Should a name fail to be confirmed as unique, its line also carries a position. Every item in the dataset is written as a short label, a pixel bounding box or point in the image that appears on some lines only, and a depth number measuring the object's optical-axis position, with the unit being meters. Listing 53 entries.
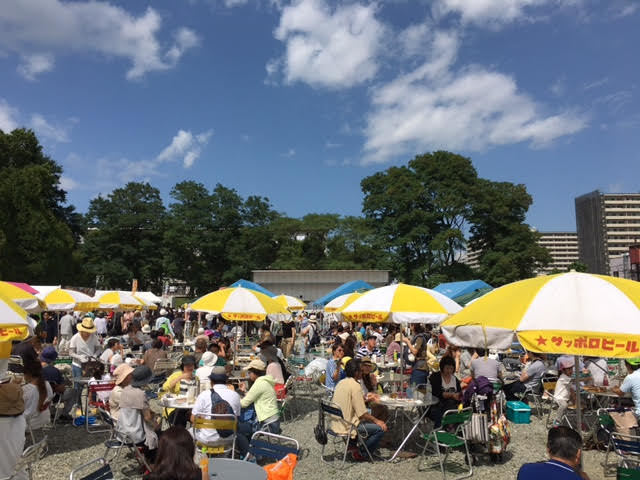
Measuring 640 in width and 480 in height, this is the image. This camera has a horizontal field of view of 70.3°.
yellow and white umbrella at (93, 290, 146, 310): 16.17
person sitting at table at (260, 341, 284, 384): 8.01
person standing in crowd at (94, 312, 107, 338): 17.83
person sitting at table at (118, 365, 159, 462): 5.36
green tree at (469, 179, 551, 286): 33.91
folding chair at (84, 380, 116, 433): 7.04
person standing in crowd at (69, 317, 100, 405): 9.51
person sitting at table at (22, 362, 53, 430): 5.96
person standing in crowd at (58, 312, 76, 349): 15.97
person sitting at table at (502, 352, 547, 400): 9.35
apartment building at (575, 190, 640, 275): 111.31
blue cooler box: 8.76
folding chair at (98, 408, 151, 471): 5.21
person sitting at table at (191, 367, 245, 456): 5.35
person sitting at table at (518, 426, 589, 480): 3.03
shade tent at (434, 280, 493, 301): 17.97
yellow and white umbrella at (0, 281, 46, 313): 7.17
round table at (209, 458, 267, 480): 3.59
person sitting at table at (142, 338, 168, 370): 9.52
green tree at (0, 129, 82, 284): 27.89
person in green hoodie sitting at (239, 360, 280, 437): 6.19
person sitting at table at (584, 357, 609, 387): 8.86
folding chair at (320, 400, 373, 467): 5.92
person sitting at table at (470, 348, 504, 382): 8.59
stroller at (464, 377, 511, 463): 6.17
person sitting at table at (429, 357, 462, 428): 6.78
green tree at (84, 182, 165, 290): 44.75
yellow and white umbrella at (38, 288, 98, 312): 13.11
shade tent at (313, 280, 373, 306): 21.04
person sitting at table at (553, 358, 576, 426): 7.97
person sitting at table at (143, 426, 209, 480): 3.04
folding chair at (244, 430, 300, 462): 4.35
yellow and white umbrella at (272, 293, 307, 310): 19.38
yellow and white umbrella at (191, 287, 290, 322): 9.20
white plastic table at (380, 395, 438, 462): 6.35
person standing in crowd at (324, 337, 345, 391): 8.68
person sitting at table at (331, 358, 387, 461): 6.05
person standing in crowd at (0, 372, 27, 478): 4.52
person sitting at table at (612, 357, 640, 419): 6.15
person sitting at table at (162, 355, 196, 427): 7.09
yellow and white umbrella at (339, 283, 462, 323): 7.59
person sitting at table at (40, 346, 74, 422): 7.63
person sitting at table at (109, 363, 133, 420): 5.95
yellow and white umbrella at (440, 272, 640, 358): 3.67
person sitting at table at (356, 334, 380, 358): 12.78
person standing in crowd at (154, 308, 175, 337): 16.98
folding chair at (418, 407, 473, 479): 5.80
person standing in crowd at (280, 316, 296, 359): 14.56
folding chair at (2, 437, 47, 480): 4.30
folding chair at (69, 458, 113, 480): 3.37
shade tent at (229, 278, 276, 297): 19.15
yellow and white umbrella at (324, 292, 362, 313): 13.22
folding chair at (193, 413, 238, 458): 5.31
